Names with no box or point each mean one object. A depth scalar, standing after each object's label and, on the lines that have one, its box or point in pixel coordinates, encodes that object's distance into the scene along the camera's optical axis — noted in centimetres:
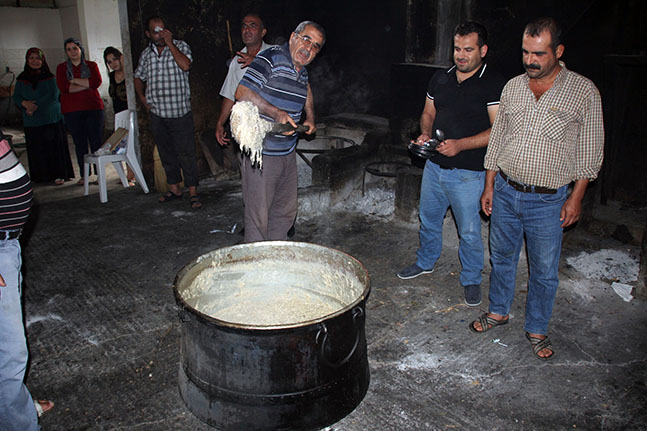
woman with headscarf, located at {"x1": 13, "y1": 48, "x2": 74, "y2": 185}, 812
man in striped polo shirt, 400
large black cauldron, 261
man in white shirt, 584
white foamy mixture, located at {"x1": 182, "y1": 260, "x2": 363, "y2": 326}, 336
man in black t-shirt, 396
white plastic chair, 694
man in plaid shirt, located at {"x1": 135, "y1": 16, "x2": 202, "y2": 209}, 633
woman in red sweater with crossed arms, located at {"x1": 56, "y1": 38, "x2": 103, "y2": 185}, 786
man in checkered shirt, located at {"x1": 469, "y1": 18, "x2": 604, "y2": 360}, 319
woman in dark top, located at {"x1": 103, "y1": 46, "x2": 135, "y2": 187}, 800
